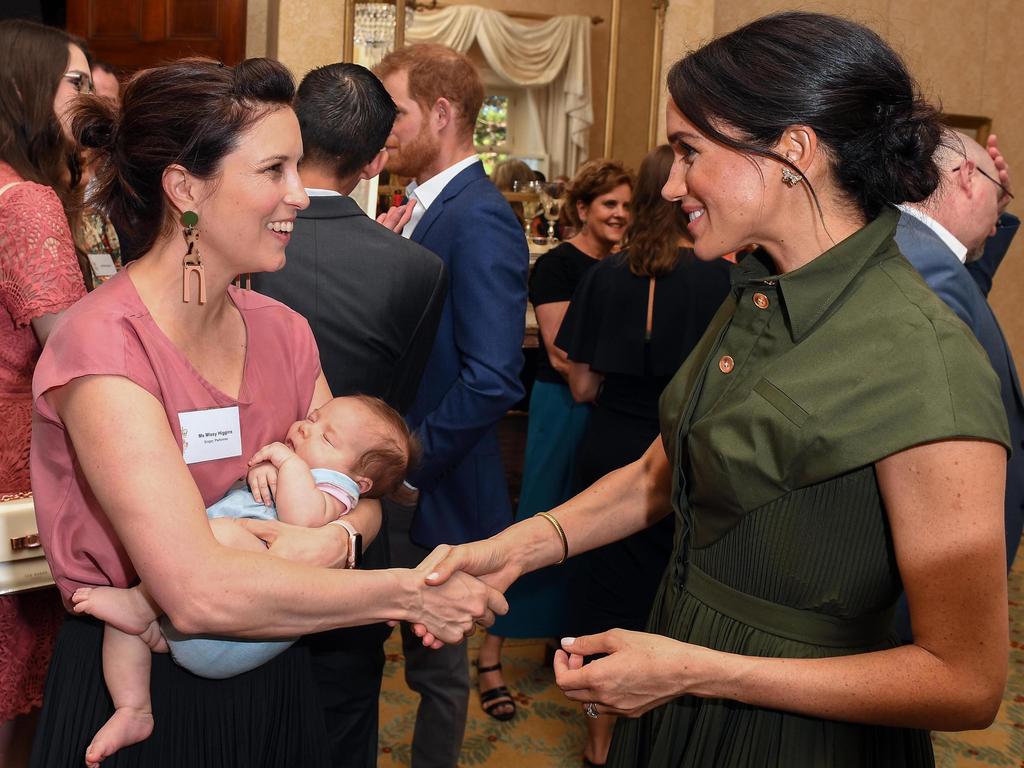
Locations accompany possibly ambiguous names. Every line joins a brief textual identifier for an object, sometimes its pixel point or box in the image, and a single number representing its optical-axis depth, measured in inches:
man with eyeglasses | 93.3
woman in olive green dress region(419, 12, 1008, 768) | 48.5
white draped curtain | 238.1
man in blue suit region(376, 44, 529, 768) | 103.6
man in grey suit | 84.1
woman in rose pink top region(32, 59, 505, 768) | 53.9
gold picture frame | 308.2
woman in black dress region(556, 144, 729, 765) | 128.0
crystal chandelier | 224.5
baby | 58.8
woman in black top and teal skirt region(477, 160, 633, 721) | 150.2
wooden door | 235.5
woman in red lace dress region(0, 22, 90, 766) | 83.6
